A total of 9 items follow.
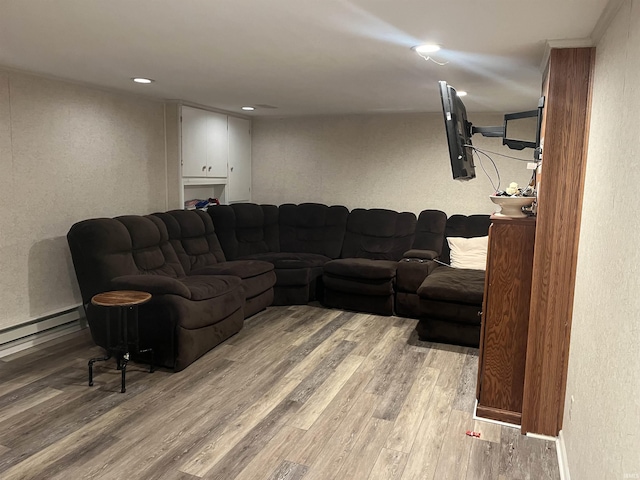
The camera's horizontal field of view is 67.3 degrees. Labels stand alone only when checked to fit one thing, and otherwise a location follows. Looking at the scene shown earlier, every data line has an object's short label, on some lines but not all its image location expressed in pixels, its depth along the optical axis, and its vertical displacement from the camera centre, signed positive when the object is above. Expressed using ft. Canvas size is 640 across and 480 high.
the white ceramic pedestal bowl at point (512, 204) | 9.01 -0.29
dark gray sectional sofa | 11.51 -2.64
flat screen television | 8.26 +0.97
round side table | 10.28 -3.38
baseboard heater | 11.94 -4.08
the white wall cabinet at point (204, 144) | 16.80 +1.33
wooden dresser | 8.90 -2.43
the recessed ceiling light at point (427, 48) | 8.75 +2.55
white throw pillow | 15.60 -2.14
